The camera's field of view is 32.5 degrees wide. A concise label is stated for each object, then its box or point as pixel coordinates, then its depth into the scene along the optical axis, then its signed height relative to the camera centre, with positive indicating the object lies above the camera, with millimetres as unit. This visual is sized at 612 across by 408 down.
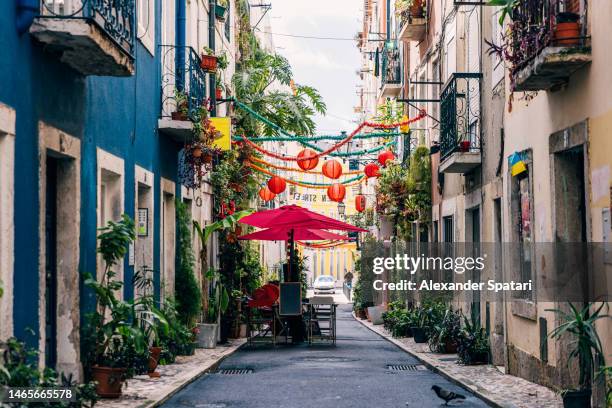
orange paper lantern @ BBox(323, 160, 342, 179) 26719 +2532
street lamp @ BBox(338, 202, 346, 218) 70112 +4001
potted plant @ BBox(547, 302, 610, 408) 10141 -850
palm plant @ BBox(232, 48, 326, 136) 28859 +4654
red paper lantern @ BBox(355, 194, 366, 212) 38250 +2398
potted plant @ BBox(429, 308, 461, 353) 19203 -1220
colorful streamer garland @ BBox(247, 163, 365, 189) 26719 +2586
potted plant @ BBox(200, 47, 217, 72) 19781 +3911
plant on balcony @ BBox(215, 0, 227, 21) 25453 +6338
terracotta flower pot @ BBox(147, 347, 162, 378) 14406 -1254
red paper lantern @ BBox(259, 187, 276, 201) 29016 +2071
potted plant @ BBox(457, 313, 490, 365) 17000 -1319
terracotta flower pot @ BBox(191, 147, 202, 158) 19156 +2161
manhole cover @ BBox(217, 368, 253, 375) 15781 -1549
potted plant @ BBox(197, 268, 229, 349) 21333 -714
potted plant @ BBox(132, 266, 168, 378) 12497 -544
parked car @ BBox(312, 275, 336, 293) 64250 -1075
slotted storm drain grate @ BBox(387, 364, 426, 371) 16562 -1615
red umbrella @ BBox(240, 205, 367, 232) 20875 +974
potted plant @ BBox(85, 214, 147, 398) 11789 -653
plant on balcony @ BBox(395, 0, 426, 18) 25688 +6350
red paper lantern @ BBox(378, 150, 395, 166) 26922 +2827
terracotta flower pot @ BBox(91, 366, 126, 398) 11773 -1221
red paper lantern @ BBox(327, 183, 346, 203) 28438 +2068
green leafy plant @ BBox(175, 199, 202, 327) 19453 -153
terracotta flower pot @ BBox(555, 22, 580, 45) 10844 +2396
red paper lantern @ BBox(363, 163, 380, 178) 28036 +2615
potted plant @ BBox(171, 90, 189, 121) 18092 +2751
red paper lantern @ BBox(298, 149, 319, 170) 25547 +2668
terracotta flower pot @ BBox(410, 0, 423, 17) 25672 +6323
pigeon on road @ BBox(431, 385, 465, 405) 11627 -1422
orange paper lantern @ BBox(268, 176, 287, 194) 26641 +2158
